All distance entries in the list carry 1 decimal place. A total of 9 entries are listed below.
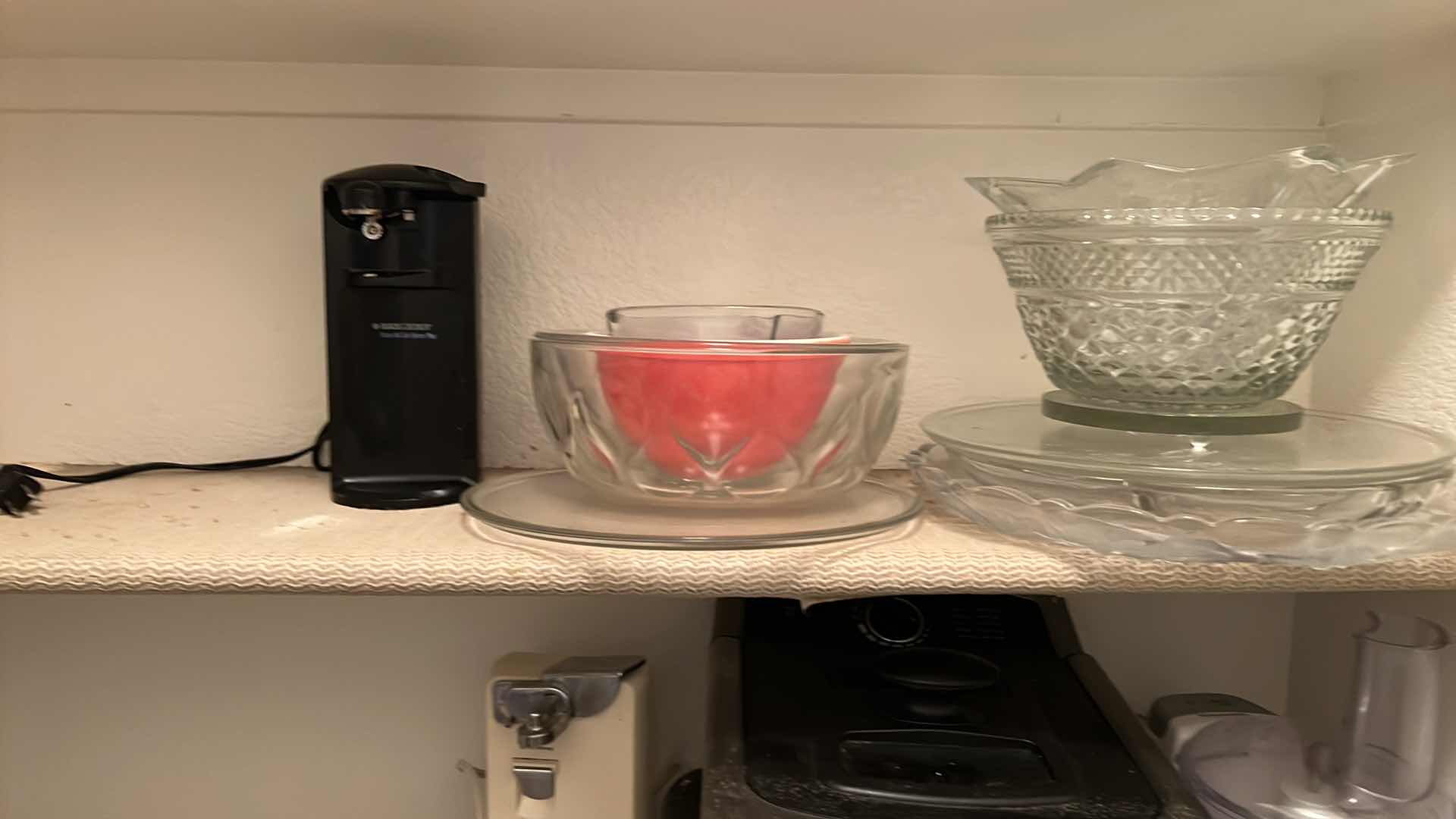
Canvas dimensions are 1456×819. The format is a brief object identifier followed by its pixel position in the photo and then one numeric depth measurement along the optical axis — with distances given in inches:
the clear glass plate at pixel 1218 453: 20.4
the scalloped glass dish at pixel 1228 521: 20.1
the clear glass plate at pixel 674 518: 21.4
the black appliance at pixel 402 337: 24.8
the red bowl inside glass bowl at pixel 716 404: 21.8
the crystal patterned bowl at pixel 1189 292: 21.7
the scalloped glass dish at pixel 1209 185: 24.0
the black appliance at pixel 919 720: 21.9
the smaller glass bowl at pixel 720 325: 27.5
